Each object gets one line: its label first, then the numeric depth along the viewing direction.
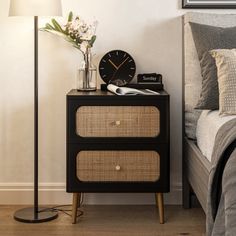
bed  3.06
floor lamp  4.16
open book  4.19
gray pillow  4.13
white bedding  3.71
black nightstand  4.16
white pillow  3.83
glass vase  4.45
